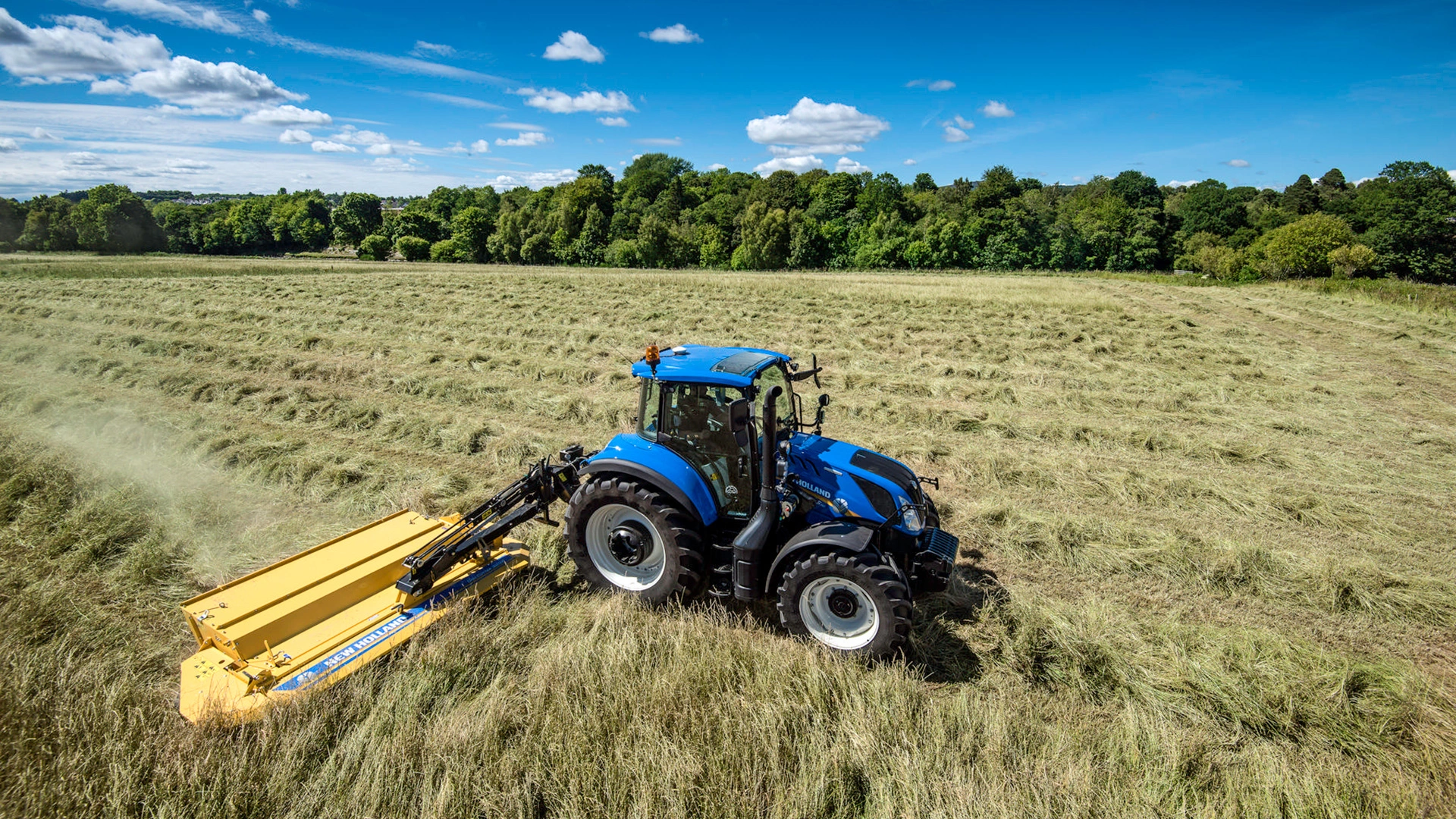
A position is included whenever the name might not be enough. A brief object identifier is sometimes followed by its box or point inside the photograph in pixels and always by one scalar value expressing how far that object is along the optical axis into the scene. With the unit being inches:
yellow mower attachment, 136.9
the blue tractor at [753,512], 160.6
